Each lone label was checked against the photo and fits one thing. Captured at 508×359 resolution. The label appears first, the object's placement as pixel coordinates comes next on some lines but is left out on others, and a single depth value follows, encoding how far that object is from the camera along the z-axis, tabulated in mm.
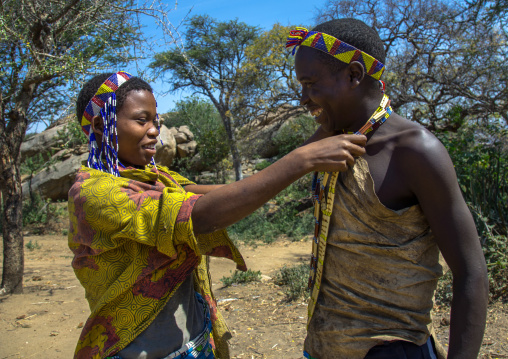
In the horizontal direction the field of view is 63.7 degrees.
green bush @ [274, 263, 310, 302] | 4691
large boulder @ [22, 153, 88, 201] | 12820
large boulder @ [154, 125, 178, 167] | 14805
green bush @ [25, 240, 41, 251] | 8432
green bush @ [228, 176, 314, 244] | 9370
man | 1201
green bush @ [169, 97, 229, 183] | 15047
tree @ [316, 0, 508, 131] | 7031
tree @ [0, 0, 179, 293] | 4625
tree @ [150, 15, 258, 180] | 17234
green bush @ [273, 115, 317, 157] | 14905
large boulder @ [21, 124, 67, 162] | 14616
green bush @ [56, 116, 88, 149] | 7925
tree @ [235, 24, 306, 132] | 9609
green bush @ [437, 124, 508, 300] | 4062
